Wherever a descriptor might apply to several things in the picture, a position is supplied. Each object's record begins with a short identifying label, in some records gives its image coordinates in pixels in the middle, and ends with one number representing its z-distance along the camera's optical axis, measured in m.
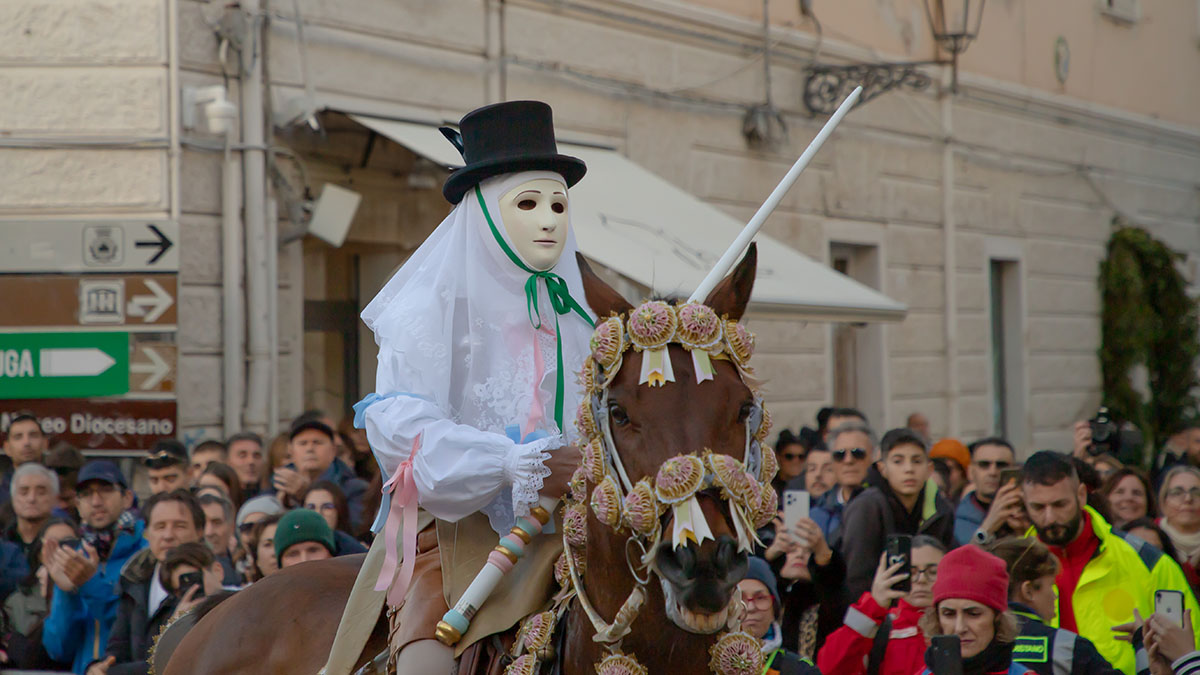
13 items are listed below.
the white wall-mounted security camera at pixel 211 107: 19.08
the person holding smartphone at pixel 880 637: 10.88
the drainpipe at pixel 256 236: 19.83
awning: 20.22
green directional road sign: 19.05
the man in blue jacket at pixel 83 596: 13.66
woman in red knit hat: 9.46
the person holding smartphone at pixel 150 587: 12.92
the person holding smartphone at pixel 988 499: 12.68
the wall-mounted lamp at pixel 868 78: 28.78
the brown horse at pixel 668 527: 5.93
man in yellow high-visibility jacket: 11.54
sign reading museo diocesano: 19.02
